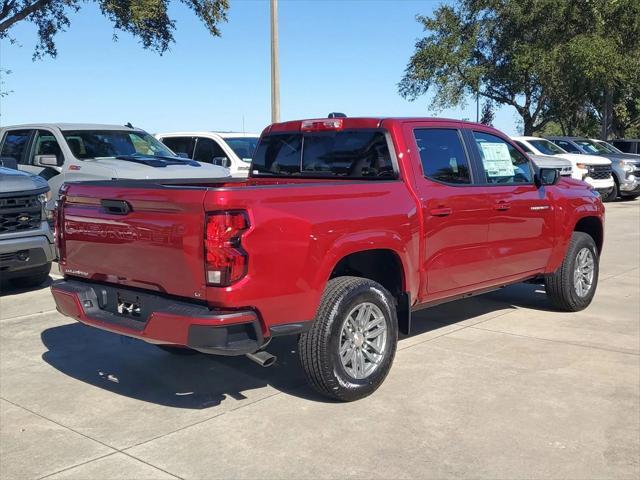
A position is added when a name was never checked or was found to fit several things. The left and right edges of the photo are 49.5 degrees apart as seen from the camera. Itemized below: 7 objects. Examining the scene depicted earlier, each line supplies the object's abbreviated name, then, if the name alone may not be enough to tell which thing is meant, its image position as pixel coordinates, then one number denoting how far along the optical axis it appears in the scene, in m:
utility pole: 15.47
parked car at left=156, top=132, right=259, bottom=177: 12.77
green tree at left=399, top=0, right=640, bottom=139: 26.95
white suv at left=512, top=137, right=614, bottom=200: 18.11
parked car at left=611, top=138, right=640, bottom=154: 26.14
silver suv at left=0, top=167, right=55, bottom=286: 7.19
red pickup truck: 3.85
